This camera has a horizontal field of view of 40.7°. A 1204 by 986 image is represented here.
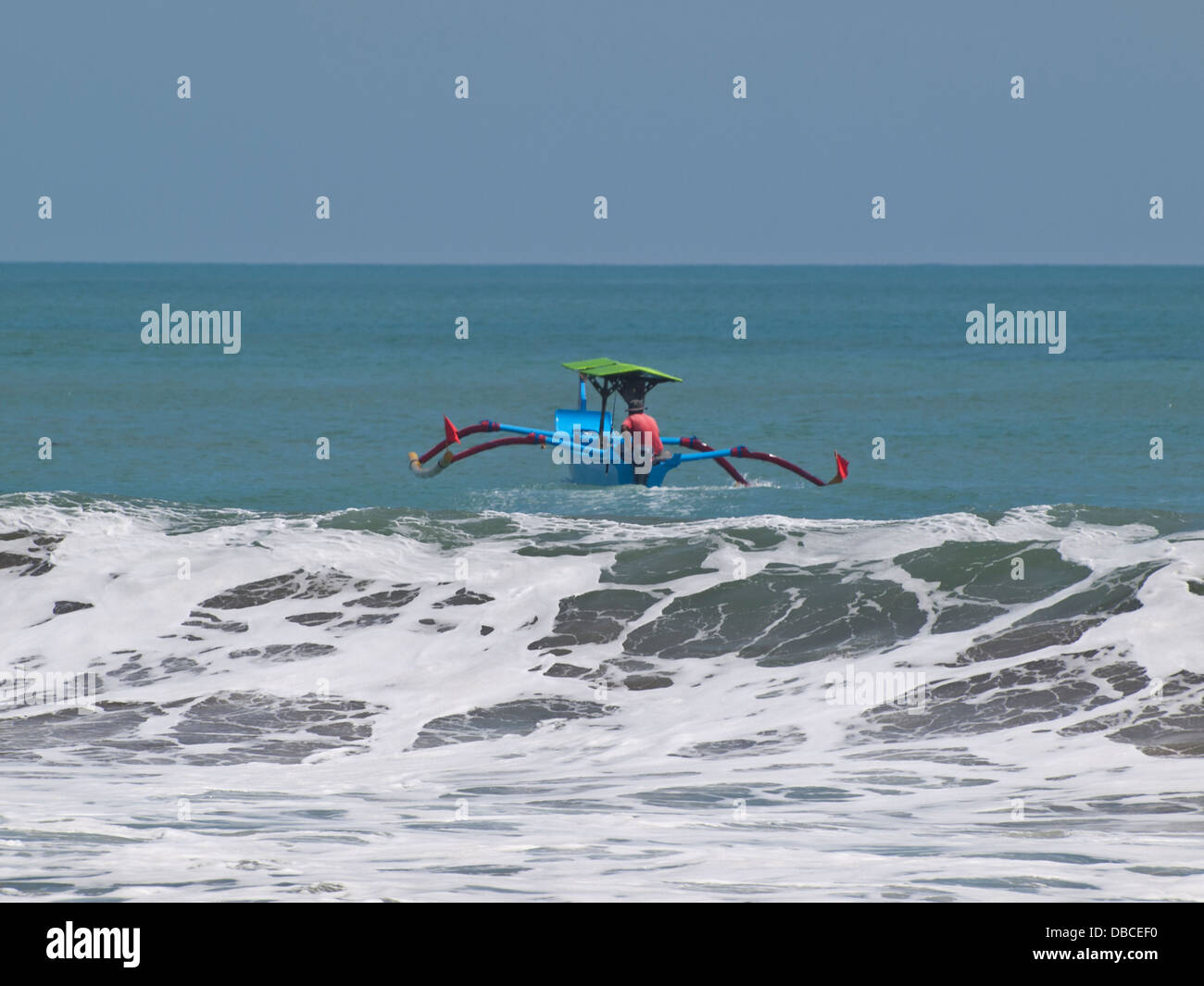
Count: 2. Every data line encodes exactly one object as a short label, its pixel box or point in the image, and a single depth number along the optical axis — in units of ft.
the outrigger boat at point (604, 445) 100.78
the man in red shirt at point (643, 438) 102.63
